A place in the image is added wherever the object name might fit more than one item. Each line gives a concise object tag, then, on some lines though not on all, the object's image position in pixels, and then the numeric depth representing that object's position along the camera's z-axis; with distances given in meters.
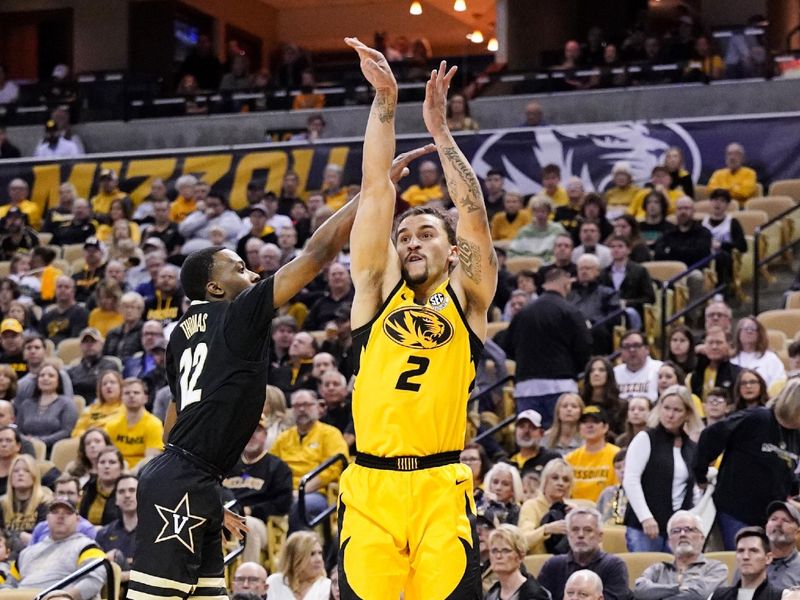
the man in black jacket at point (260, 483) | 11.68
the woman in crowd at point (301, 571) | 9.93
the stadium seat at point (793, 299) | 14.30
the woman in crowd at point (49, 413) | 13.96
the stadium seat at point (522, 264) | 15.80
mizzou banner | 17.61
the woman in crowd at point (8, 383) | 14.11
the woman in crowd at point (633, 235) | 14.95
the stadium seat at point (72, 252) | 18.62
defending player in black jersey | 6.42
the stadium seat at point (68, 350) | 15.87
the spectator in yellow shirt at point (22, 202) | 19.89
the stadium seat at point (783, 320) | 13.73
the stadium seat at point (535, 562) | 10.29
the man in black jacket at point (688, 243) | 15.18
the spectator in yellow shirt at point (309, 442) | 12.26
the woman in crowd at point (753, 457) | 10.06
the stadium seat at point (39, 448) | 13.23
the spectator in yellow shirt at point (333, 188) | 18.09
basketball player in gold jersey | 6.25
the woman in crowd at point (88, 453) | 12.20
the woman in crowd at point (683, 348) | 12.88
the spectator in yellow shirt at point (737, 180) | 17.03
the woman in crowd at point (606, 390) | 12.34
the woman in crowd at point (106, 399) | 13.51
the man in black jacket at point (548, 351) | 12.84
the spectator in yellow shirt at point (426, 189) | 17.45
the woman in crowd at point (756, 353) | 12.17
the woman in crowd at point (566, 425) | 11.95
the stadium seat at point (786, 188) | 16.92
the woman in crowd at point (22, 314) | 16.05
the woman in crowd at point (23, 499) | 11.77
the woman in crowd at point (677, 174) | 16.72
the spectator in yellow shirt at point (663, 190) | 16.44
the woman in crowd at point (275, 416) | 12.79
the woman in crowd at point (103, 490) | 11.66
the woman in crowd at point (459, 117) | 18.69
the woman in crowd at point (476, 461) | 11.42
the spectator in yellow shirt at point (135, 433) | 13.05
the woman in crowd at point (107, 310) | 16.16
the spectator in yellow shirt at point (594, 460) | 11.43
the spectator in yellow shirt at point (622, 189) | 16.92
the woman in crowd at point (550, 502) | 10.59
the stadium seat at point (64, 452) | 13.29
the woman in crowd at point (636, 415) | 11.55
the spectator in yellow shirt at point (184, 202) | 18.78
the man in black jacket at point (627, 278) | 14.35
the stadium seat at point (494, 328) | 14.40
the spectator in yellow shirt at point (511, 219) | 16.73
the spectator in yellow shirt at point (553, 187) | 17.14
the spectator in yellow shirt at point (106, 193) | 19.55
